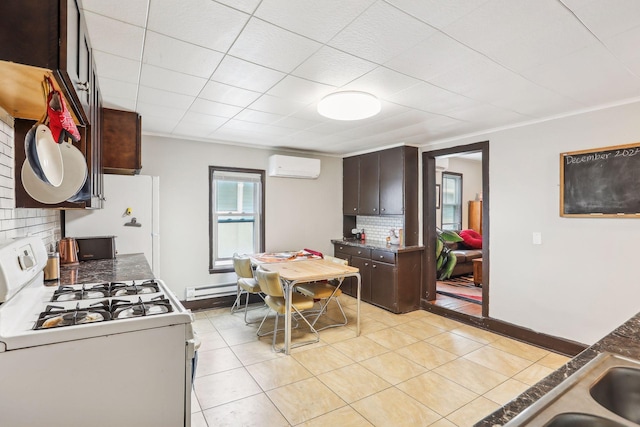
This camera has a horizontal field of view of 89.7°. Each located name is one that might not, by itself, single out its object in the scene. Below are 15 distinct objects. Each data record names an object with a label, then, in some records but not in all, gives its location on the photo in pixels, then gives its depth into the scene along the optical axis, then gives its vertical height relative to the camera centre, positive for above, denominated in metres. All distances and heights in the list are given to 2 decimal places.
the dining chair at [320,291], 3.66 -0.93
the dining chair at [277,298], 3.14 -0.93
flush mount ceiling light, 2.49 +0.85
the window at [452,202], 7.12 +0.22
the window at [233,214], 4.56 -0.03
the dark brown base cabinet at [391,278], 4.28 -0.92
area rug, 4.85 -1.30
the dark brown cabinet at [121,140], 2.94 +0.67
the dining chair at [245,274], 3.88 -0.77
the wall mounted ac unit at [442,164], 6.51 +0.97
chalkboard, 2.69 +0.26
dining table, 3.07 -0.63
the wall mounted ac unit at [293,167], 4.71 +0.68
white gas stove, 1.07 -0.52
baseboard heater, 4.32 -1.10
